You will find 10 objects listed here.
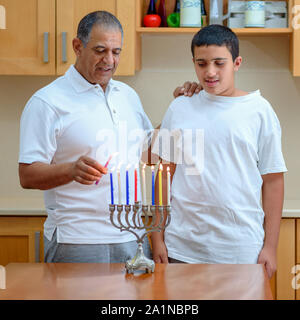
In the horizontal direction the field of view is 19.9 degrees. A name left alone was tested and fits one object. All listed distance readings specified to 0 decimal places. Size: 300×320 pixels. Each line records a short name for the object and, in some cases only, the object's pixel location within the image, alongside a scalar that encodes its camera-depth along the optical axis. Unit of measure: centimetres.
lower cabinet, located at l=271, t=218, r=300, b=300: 336
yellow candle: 235
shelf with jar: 354
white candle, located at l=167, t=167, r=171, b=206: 235
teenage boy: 265
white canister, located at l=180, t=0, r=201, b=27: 354
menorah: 237
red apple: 362
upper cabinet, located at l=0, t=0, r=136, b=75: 353
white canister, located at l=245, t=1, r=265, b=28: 351
